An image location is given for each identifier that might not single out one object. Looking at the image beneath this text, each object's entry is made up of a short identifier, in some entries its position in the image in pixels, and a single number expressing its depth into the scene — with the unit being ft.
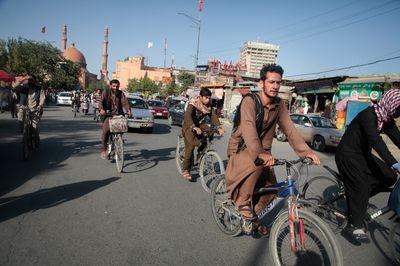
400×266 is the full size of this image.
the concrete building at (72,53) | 342.44
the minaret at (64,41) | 349.20
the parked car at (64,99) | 119.85
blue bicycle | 8.46
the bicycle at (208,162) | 18.58
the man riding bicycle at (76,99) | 71.35
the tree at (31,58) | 117.80
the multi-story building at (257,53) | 399.44
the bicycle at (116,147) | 22.25
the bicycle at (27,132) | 23.85
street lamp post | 126.93
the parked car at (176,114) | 62.49
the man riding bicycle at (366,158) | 11.68
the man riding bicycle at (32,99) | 25.55
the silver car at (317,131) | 42.14
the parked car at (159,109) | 82.23
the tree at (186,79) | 193.57
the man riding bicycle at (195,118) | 20.06
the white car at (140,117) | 46.44
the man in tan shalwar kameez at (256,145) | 10.51
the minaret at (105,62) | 360.28
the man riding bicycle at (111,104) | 24.23
